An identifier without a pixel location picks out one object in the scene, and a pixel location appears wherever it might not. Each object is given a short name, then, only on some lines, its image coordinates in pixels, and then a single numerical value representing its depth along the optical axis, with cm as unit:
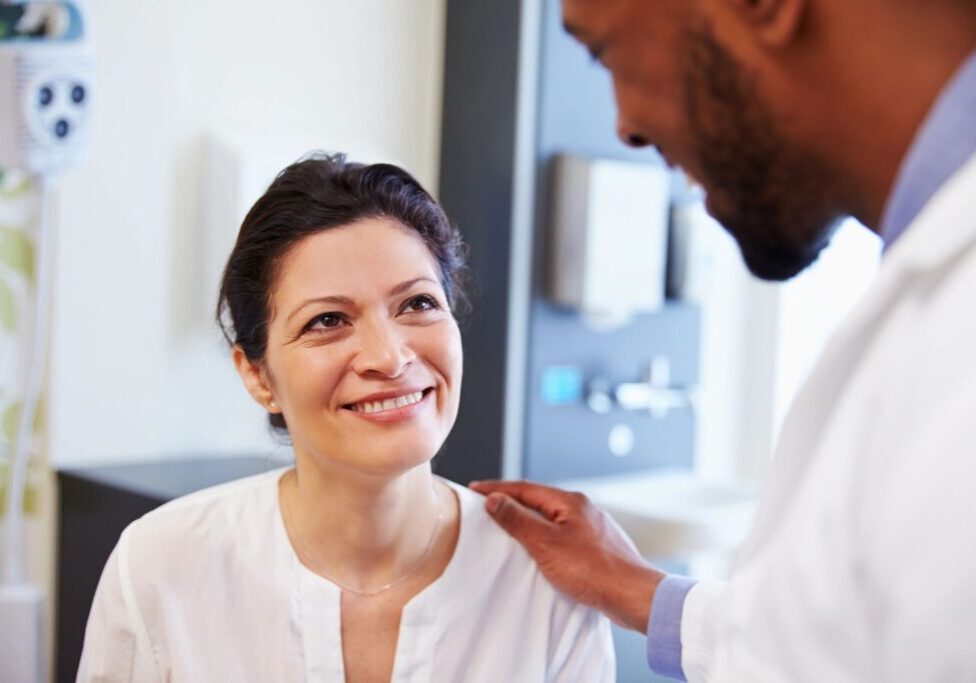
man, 58
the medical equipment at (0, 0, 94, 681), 197
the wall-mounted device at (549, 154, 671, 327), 278
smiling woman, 140
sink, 255
